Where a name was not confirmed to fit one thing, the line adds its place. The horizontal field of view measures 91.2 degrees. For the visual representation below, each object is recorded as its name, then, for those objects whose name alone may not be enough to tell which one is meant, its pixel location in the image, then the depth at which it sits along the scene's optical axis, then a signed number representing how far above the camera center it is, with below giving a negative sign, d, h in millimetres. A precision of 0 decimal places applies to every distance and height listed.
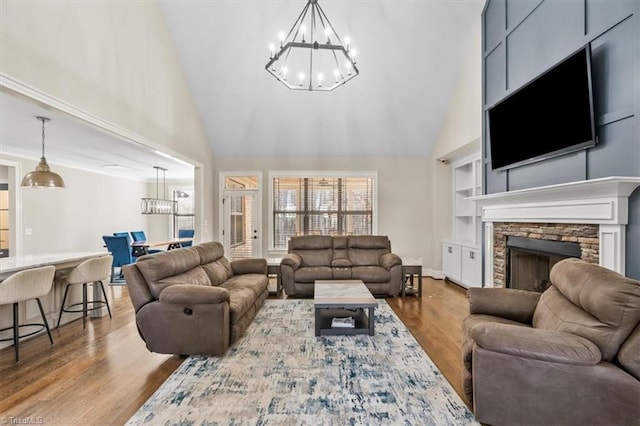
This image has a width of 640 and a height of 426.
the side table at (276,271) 5020 -963
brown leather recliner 1599 -817
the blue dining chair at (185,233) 8703 -585
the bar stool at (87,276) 3637 -764
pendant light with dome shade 4035 +432
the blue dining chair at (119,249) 6078 -721
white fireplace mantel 2324 +48
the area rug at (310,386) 2004 -1309
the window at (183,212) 9355 +0
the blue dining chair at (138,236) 7773 -609
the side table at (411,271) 4941 -945
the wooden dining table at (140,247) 6570 -751
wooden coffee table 3252 -970
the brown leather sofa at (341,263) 4895 -853
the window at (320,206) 6941 +130
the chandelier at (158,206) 7230 +159
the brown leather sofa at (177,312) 2793 -905
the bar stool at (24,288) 2795 -701
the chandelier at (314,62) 4832 +2432
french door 6828 -268
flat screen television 2604 +928
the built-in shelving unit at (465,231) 5273 -372
